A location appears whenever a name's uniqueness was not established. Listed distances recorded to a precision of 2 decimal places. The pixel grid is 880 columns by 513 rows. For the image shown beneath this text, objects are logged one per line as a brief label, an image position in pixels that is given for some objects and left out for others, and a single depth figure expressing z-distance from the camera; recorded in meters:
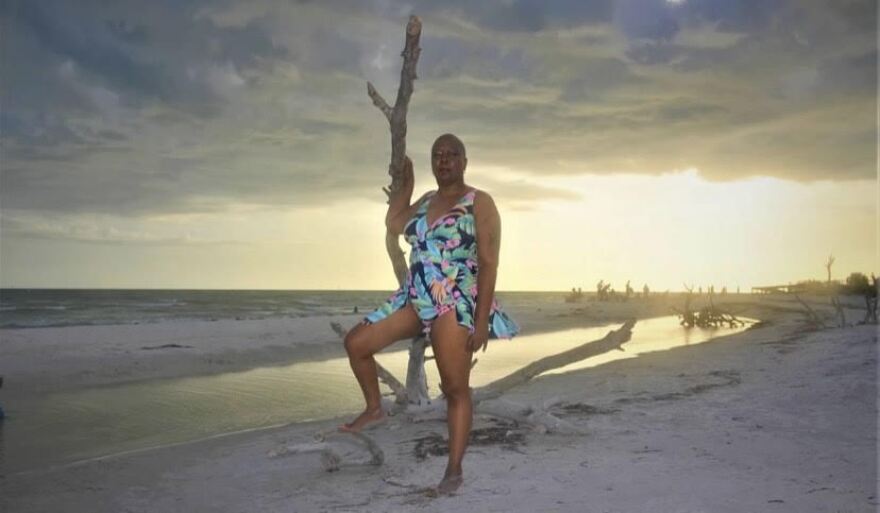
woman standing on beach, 4.08
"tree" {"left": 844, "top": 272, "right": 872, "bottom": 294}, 39.55
